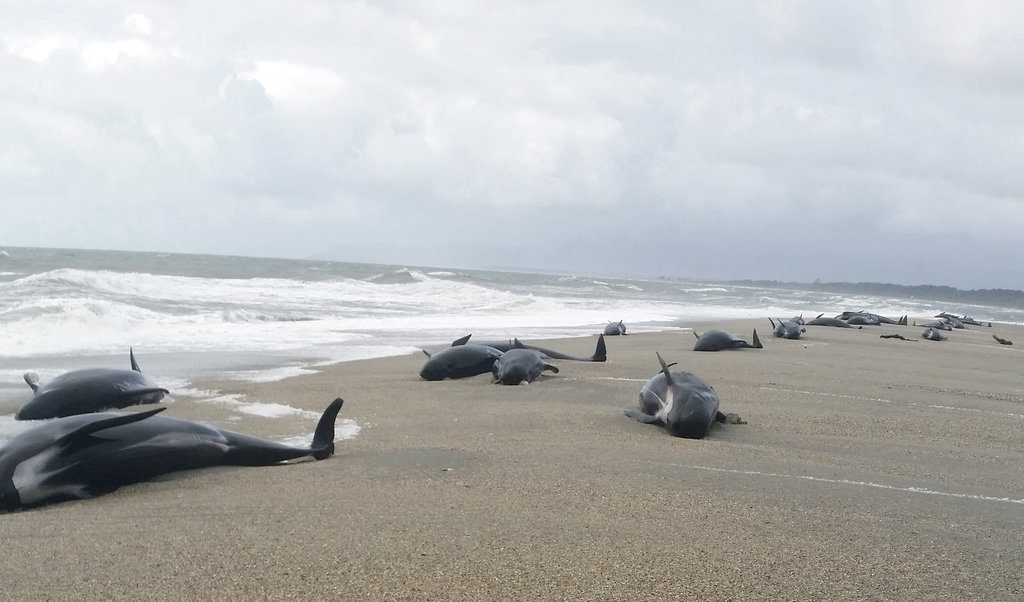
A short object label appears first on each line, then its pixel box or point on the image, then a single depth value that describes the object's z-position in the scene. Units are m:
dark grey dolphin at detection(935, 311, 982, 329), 25.70
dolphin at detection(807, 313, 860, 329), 21.38
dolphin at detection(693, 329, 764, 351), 13.09
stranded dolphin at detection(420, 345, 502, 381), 9.15
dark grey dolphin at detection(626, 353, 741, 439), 5.71
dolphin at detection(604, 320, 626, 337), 17.39
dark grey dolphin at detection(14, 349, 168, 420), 6.22
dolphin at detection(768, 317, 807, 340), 16.12
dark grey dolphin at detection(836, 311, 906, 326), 22.97
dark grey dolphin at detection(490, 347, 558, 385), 8.58
